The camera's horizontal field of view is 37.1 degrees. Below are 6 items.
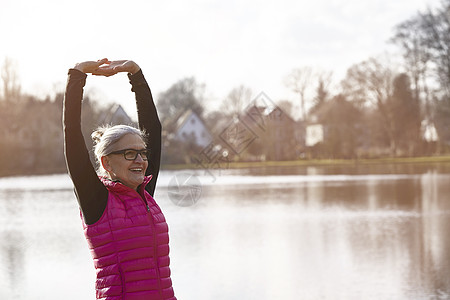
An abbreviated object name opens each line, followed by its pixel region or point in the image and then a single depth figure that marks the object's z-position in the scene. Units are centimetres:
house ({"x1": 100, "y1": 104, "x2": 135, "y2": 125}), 4611
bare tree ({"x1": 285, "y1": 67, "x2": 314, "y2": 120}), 6775
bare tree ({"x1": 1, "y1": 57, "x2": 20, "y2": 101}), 6219
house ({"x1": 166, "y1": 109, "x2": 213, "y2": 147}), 6548
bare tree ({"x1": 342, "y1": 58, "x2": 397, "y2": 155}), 6016
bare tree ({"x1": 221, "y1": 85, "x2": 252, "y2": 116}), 6925
